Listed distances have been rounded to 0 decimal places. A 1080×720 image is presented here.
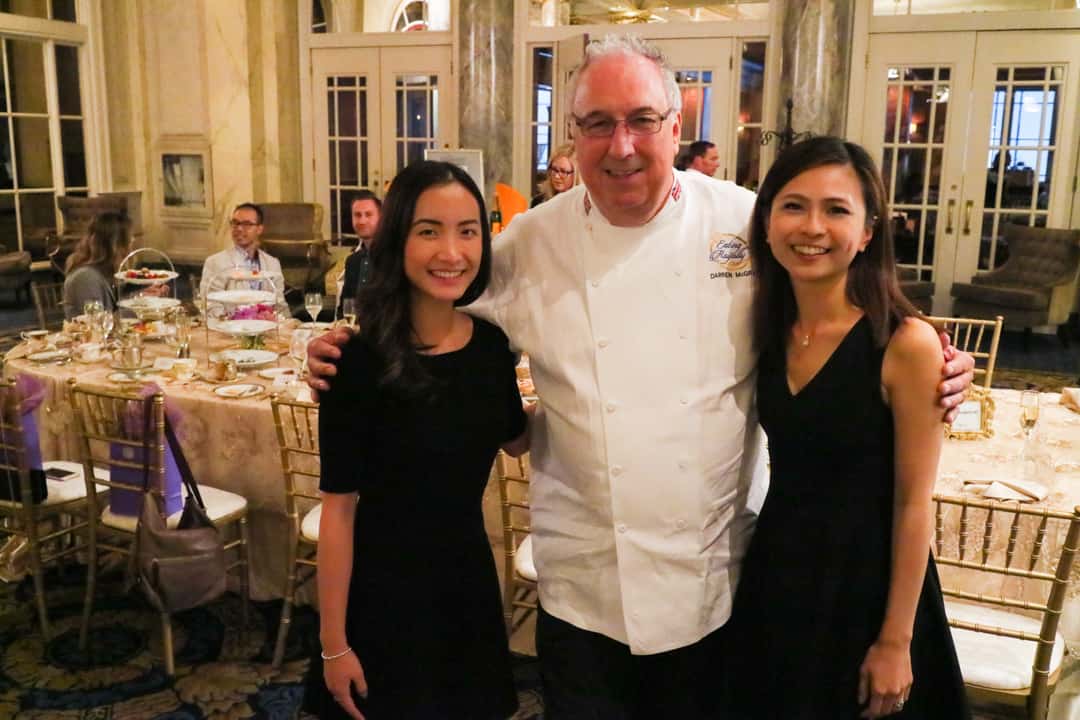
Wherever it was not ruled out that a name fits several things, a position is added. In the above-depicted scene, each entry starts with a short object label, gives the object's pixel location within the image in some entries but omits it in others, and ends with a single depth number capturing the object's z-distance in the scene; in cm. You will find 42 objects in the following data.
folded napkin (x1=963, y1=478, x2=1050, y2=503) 242
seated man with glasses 521
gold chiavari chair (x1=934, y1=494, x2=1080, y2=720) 210
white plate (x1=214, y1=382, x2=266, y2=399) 329
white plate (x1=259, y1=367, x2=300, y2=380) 356
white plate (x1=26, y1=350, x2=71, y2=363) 378
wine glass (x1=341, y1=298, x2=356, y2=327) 390
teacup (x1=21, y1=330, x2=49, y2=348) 407
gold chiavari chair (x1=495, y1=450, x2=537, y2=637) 269
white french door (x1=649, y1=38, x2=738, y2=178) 839
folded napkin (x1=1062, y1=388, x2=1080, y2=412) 326
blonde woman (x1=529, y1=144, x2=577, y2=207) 538
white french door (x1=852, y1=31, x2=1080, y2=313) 785
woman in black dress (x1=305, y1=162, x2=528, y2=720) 158
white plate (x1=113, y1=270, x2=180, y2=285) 438
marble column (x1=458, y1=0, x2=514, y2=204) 858
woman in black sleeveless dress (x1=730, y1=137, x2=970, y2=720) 151
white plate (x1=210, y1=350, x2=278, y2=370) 364
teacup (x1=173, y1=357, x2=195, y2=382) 349
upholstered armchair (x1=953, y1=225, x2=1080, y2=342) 752
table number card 292
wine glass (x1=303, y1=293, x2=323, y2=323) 419
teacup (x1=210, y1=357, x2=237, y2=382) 347
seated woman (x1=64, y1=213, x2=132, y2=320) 459
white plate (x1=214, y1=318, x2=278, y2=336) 382
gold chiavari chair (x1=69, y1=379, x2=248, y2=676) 286
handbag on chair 265
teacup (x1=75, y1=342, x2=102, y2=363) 380
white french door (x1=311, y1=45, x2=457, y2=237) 934
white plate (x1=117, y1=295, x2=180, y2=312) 428
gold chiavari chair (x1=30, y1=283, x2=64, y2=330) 486
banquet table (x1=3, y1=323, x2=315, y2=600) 322
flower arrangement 414
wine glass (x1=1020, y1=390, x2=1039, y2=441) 304
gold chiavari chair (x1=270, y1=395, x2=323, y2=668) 287
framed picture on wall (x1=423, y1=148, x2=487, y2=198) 567
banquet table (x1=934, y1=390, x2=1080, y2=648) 244
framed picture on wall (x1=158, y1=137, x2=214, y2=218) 910
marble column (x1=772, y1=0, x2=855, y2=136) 767
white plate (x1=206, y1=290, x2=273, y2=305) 409
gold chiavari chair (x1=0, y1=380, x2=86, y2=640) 305
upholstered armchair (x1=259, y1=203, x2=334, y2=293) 892
